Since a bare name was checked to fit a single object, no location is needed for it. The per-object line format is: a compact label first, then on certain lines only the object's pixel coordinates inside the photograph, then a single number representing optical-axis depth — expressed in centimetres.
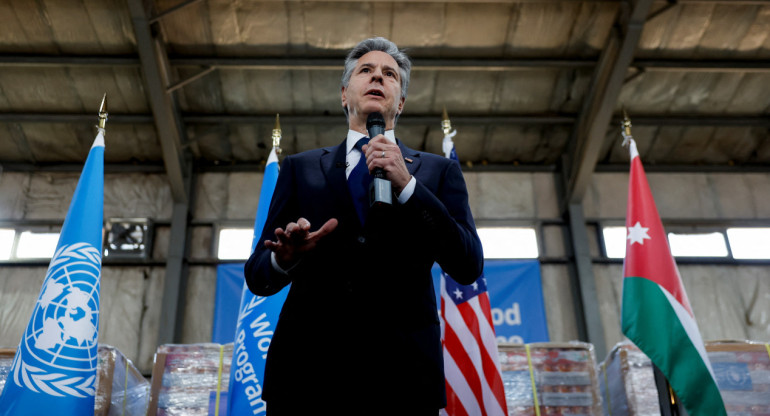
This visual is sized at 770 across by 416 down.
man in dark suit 115
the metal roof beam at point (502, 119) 800
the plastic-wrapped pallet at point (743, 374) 397
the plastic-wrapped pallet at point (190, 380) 409
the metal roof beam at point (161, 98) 650
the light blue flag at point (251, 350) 354
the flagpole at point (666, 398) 312
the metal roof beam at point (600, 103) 665
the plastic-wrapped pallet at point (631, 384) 413
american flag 341
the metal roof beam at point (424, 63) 709
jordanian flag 354
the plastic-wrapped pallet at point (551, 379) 410
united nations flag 301
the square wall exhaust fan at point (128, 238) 801
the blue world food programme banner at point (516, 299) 721
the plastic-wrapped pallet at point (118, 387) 391
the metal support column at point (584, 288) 748
